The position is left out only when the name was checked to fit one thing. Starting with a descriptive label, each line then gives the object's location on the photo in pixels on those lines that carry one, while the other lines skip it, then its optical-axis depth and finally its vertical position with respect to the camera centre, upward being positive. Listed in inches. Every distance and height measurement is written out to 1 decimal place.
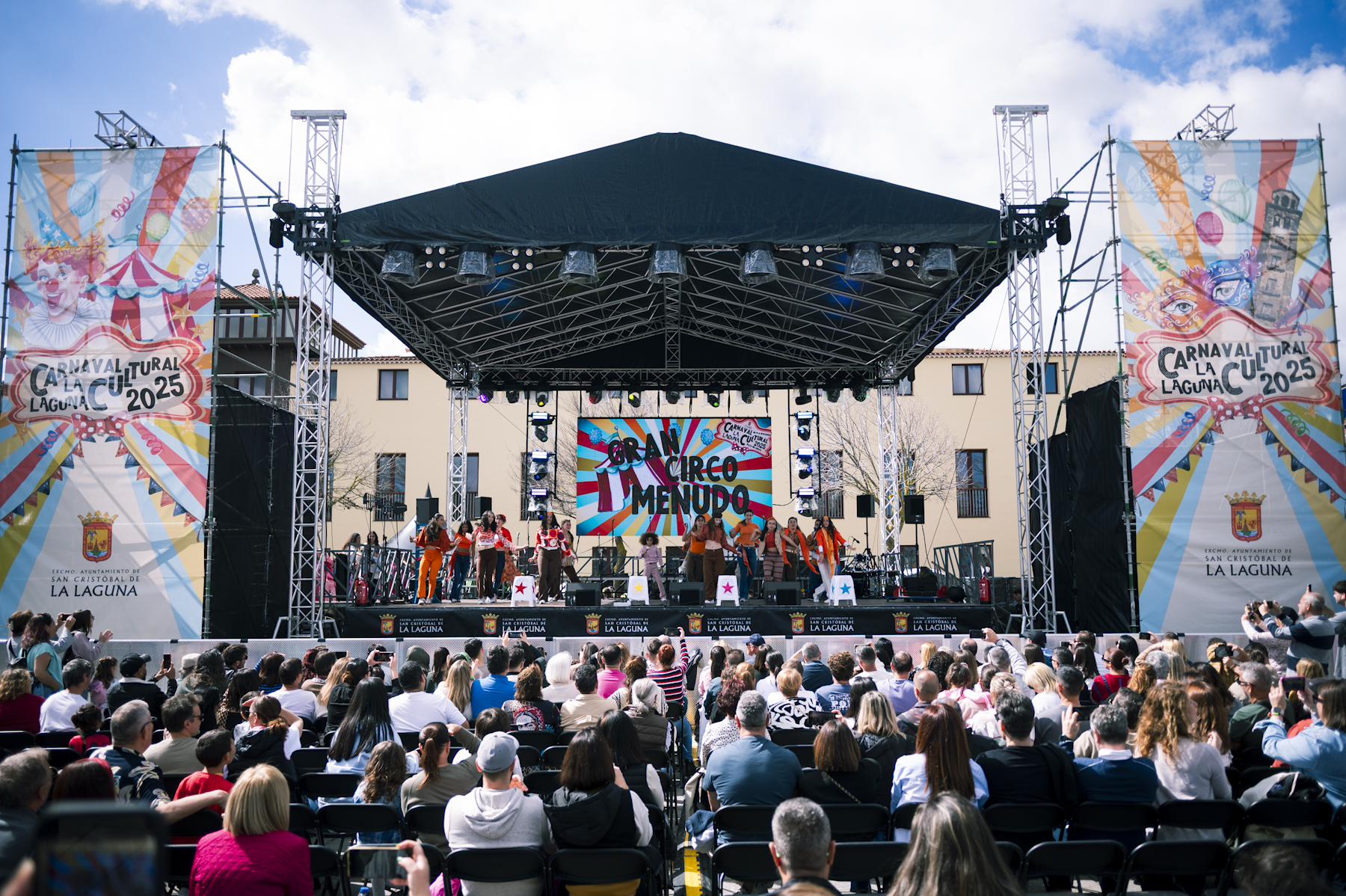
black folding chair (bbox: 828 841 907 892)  136.8 -48.2
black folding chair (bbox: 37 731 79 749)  211.6 -46.0
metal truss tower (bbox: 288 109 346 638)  495.8 +87.4
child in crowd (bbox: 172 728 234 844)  149.4 -37.9
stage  532.1 -48.4
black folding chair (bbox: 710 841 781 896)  141.4 -50.3
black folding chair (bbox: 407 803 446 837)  157.6 -48.0
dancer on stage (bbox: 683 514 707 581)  648.4 -9.4
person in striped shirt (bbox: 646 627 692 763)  293.3 -46.3
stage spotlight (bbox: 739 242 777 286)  481.4 +144.4
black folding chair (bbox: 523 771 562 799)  179.6 -47.8
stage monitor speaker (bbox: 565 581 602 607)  555.8 -35.2
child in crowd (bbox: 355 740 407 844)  164.7 -42.8
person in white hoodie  143.7 -43.4
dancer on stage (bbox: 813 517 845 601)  650.2 -8.8
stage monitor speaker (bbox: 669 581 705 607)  563.5 -34.7
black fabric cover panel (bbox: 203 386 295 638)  503.8 +12.7
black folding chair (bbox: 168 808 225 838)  149.4 -46.2
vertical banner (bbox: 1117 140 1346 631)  492.7 +86.1
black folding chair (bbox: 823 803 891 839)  158.2 -48.7
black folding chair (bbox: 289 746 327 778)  198.1 -47.8
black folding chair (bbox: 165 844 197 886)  139.6 -48.9
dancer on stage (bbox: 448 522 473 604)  632.4 -12.5
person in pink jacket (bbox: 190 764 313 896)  118.3 -40.5
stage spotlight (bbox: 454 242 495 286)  480.7 +144.6
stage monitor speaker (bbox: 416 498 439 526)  665.6 +21.0
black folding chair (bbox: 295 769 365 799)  176.4 -47.5
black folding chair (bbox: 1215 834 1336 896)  130.5 -46.1
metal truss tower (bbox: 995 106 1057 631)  506.3 +66.4
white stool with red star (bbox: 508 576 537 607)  577.0 -33.2
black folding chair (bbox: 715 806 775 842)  158.7 -48.8
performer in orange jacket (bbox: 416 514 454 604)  601.9 -9.5
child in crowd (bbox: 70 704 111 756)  190.7 -38.8
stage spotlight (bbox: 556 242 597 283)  480.1 +144.5
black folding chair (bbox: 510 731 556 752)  220.1 -48.0
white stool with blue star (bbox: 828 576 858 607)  585.0 -33.7
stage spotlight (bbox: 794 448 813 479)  722.2 +59.7
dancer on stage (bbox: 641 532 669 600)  649.6 -11.9
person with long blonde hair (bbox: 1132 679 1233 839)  168.4 -40.5
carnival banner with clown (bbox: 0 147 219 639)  484.7 +82.8
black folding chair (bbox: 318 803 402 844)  157.5 -47.9
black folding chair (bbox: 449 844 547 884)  137.5 -48.8
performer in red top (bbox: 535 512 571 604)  622.5 -15.5
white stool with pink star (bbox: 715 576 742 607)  587.2 -34.6
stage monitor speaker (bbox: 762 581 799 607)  577.9 -35.8
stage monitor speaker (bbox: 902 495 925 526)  727.1 +21.9
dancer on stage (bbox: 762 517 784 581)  645.9 -13.3
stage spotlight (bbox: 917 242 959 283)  483.5 +145.3
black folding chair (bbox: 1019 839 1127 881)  138.9 -49.2
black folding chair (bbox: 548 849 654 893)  138.3 -49.6
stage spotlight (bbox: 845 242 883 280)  482.0 +145.3
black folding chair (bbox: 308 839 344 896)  141.9 -50.6
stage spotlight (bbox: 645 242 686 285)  482.3 +146.3
